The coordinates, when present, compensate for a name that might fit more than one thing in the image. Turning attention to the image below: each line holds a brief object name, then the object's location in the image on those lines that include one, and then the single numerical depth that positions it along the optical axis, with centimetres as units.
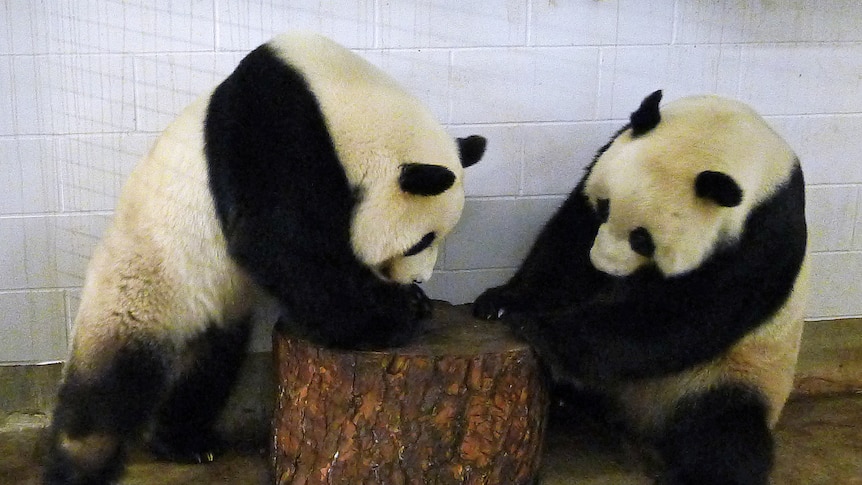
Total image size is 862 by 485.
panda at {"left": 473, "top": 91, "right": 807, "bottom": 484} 267
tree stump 268
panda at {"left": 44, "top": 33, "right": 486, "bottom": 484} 256
